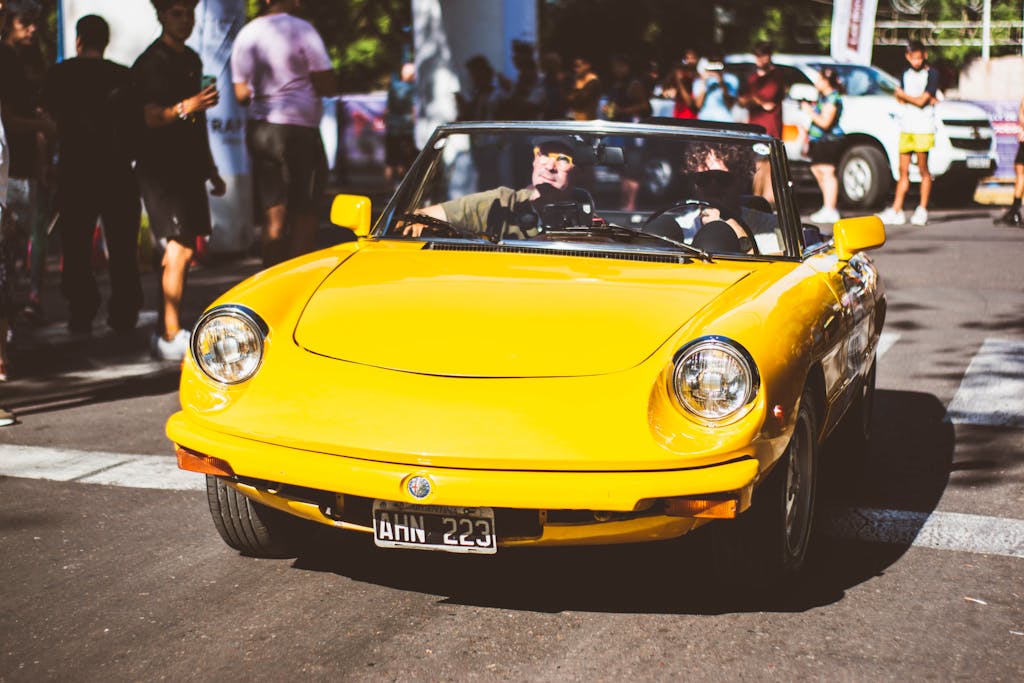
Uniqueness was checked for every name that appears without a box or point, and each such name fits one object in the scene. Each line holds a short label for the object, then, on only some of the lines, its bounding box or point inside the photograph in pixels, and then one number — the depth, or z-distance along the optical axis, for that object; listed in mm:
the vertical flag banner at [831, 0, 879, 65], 23641
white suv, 18516
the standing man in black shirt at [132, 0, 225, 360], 8156
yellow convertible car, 3869
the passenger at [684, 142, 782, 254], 5211
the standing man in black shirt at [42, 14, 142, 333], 9031
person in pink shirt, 9461
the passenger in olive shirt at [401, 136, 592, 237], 5414
